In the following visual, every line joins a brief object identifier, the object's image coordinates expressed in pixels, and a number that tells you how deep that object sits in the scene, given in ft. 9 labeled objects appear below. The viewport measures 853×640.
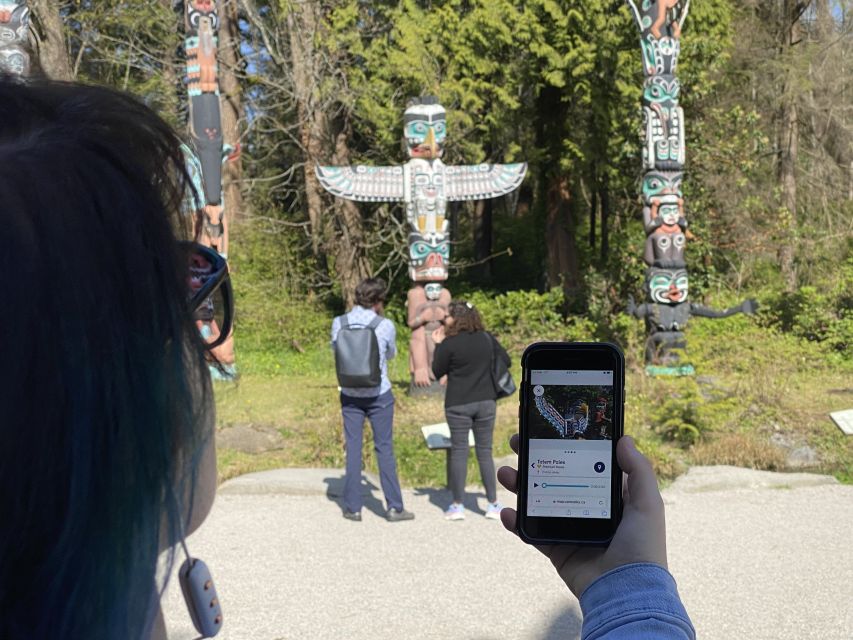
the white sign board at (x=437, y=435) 18.54
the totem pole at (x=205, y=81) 31.30
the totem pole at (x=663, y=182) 33.96
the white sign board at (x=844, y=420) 21.08
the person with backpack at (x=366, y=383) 16.61
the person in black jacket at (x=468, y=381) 16.72
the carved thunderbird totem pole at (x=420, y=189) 32.68
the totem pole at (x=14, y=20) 20.44
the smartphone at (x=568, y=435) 4.17
